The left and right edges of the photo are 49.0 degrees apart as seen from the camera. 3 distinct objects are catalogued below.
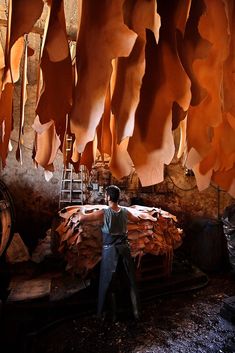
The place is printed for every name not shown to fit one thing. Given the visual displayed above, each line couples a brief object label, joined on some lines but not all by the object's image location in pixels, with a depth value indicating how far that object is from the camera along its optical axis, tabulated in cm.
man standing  455
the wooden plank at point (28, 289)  453
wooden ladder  673
